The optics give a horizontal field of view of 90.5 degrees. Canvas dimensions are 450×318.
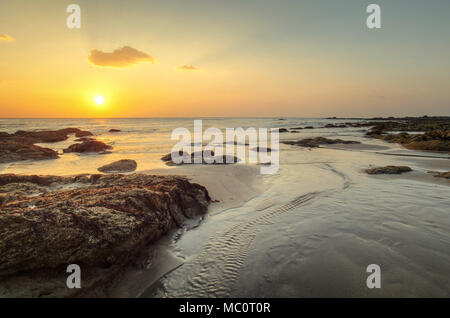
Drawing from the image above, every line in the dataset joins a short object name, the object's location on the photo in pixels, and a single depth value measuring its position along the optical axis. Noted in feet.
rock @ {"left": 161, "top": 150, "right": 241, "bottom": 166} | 38.46
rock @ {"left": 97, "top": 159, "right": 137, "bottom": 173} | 34.16
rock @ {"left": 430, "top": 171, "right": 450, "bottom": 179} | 28.15
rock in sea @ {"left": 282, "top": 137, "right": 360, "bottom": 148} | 73.20
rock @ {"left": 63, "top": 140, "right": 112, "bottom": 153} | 55.93
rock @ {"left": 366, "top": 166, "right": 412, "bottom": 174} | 31.55
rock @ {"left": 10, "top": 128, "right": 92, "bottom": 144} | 79.12
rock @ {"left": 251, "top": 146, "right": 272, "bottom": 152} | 57.63
